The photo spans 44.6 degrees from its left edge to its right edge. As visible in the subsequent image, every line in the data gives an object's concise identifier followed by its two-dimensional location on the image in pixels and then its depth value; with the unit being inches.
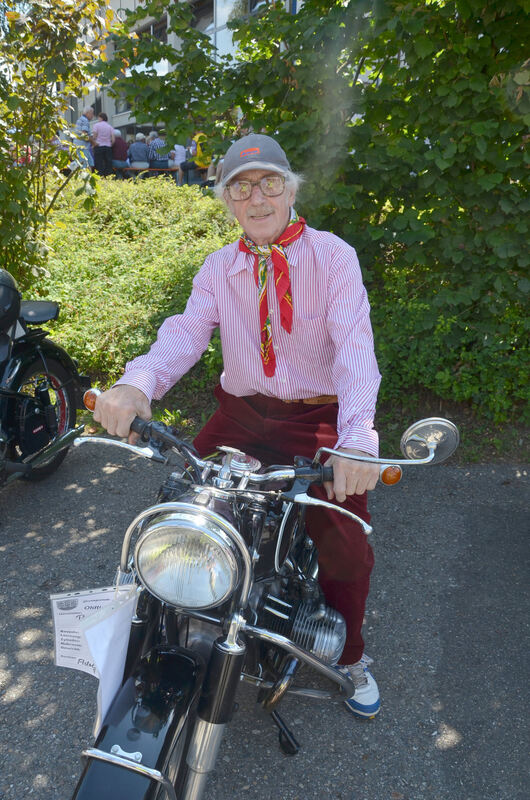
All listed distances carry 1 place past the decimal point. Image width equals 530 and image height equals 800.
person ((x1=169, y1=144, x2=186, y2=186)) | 542.0
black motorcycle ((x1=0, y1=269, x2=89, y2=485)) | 152.3
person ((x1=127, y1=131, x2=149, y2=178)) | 587.2
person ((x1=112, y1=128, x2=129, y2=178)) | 573.3
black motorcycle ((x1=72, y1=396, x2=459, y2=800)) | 57.9
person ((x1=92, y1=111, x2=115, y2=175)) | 536.4
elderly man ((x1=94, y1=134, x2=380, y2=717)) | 89.7
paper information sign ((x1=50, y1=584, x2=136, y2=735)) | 58.9
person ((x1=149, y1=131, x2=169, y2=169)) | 573.7
